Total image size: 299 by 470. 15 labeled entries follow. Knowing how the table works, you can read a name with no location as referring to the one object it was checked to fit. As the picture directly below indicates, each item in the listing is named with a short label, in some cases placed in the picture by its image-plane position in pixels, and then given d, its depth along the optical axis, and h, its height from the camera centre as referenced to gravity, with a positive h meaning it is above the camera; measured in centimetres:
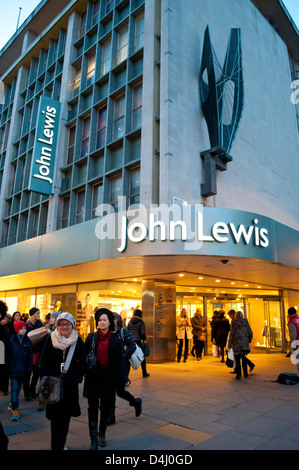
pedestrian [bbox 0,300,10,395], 568 -61
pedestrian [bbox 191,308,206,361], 1278 -41
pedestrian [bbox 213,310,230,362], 1266 -39
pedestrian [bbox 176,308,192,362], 1241 -44
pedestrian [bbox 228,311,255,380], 951 -53
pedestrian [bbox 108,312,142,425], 545 -49
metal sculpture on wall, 1218 +813
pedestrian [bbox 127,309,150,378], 905 -27
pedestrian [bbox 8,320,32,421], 584 -78
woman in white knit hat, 388 -58
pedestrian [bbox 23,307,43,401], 713 -133
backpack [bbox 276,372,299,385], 885 -144
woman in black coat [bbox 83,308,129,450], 444 -72
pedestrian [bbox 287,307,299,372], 789 -16
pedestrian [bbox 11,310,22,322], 843 +2
